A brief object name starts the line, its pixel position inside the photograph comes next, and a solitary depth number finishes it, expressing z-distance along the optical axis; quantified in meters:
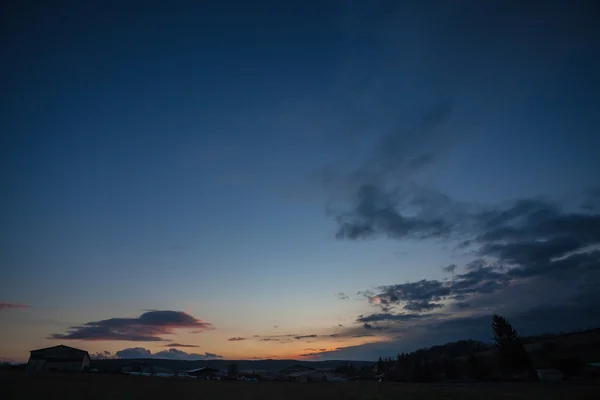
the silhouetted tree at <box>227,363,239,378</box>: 163.62
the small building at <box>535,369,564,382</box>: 89.38
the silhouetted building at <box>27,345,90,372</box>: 84.56
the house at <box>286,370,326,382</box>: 134.15
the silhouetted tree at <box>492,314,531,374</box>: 99.38
